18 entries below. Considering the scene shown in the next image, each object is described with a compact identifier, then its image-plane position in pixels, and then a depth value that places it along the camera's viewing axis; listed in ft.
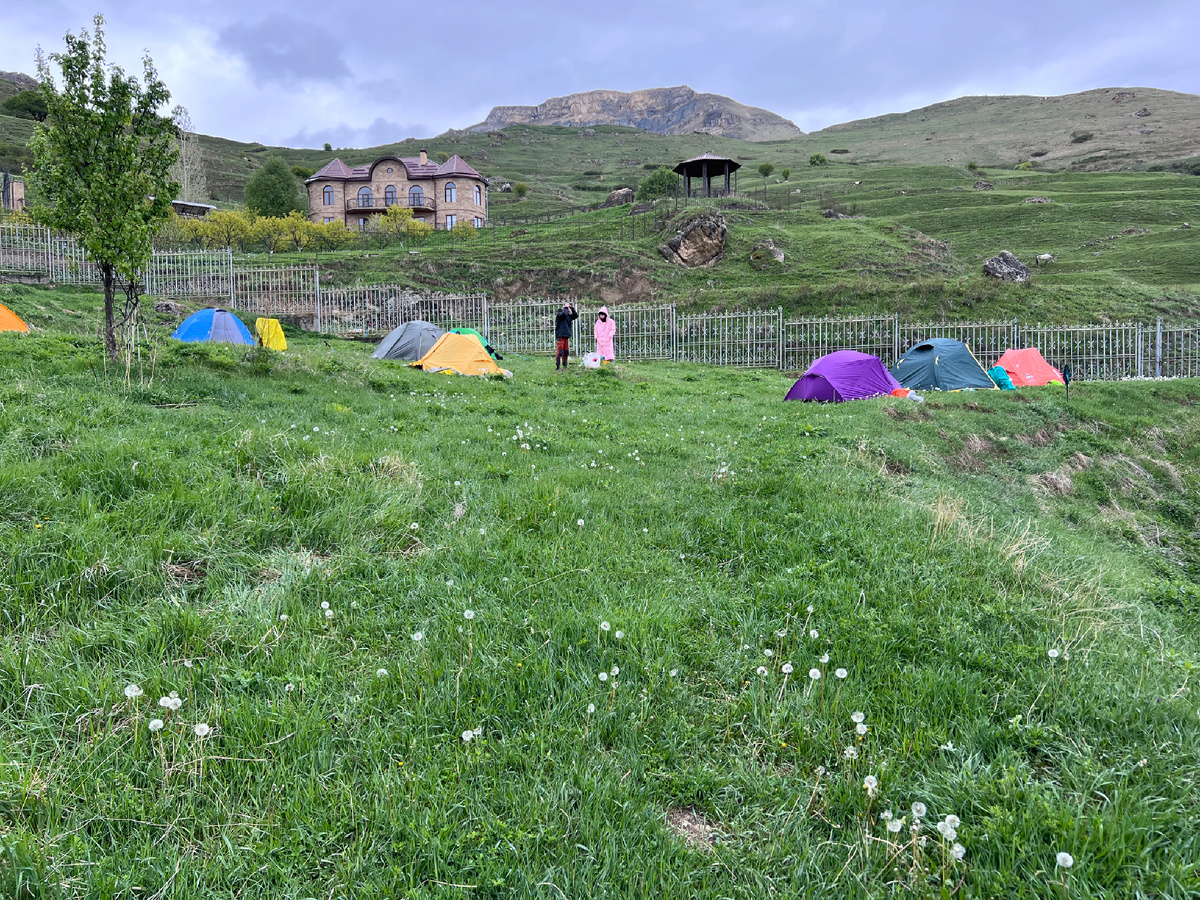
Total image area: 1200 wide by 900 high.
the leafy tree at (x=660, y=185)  182.80
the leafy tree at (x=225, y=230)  126.93
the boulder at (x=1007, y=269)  91.97
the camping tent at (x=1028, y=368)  54.03
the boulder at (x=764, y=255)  113.70
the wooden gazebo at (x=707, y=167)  150.00
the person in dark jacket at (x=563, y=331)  54.24
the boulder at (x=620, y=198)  192.24
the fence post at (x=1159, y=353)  61.46
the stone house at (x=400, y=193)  226.79
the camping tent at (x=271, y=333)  51.49
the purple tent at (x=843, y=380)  42.52
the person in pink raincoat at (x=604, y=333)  61.67
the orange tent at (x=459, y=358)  47.50
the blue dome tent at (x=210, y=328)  49.70
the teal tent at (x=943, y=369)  50.06
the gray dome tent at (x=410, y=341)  53.21
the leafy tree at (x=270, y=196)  185.88
